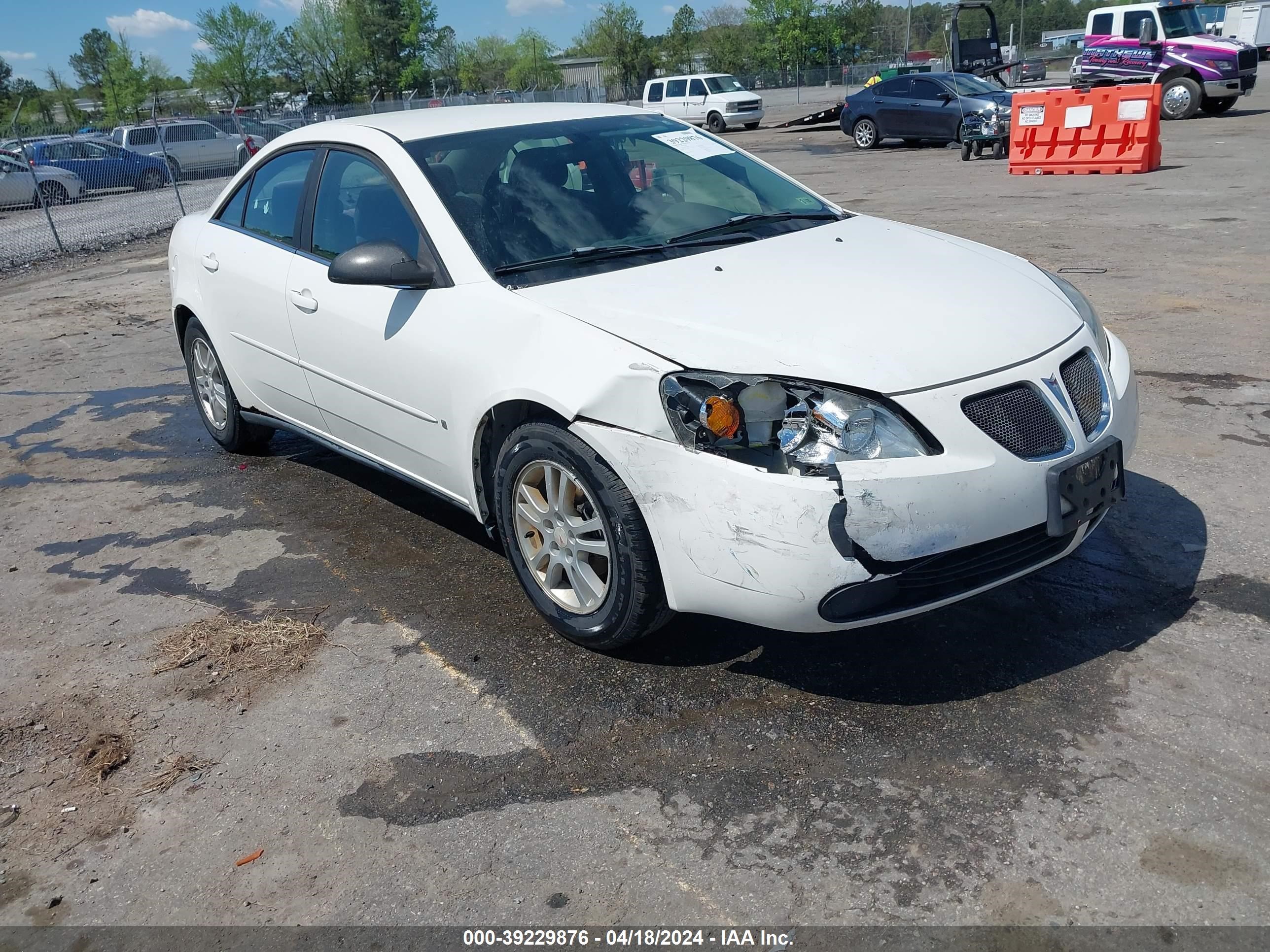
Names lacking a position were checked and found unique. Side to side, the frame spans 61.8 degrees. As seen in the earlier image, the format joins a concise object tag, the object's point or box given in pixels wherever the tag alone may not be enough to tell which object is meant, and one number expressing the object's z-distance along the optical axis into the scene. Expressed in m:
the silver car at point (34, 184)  18.48
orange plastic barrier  14.74
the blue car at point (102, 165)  22.53
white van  34.56
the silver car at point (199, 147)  24.86
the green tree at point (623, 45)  80.81
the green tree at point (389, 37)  91.94
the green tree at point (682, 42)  85.94
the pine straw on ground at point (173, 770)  3.06
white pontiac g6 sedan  2.86
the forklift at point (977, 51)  24.52
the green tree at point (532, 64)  87.81
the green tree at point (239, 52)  83.69
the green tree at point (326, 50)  84.38
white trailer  43.59
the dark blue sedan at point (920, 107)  20.36
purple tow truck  21.61
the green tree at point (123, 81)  78.00
